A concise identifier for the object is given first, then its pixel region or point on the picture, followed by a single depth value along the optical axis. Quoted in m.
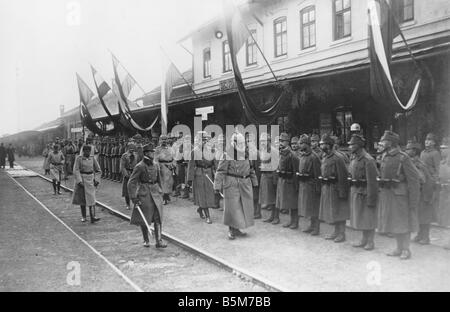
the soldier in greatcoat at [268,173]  10.03
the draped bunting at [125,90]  18.62
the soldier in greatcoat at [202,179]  10.49
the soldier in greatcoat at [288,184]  9.16
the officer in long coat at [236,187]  8.46
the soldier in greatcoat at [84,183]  10.83
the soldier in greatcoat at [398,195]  6.58
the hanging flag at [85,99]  21.28
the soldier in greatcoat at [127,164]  12.42
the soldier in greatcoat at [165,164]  12.99
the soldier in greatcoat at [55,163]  16.59
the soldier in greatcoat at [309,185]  8.59
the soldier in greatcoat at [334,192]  7.89
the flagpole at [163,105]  17.45
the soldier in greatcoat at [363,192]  7.12
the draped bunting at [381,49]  8.22
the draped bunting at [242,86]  12.03
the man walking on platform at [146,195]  8.05
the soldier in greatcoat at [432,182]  7.38
